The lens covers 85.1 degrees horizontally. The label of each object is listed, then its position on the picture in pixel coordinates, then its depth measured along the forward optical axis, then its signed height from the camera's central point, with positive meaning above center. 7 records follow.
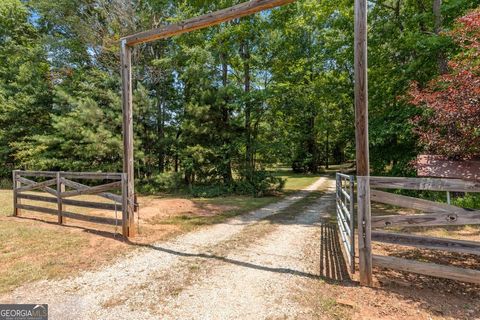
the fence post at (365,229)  3.52 -0.97
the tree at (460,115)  3.46 +0.56
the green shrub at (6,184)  16.45 -1.20
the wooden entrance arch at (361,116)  3.54 +0.61
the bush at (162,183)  13.68 -1.17
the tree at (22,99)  16.98 +4.35
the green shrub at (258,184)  13.07 -1.21
